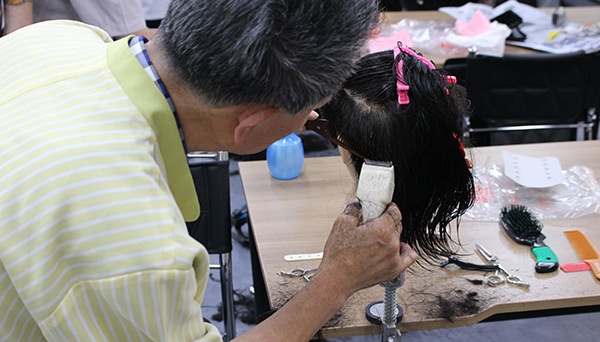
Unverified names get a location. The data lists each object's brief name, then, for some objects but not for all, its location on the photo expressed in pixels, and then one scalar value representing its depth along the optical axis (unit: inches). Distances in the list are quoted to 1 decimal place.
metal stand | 50.3
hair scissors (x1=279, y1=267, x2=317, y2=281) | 57.1
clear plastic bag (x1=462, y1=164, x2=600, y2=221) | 66.9
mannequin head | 48.3
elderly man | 31.2
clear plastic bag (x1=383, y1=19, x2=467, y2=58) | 114.1
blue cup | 72.6
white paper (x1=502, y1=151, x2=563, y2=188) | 71.0
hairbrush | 57.7
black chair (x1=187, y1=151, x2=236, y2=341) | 65.9
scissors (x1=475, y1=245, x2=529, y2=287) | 55.9
